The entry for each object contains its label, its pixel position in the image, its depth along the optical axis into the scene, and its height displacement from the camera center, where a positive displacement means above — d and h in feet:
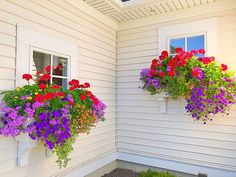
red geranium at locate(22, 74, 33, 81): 6.53 +0.48
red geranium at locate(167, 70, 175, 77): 9.08 +0.89
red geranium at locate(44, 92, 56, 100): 6.29 -0.17
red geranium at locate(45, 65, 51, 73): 8.17 +0.93
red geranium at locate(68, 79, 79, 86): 7.87 +0.33
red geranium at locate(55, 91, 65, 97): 6.67 -0.11
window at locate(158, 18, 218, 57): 9.82 +3.06
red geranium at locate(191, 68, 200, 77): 8.77 +0.87
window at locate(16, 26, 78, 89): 7.08 +1.48
